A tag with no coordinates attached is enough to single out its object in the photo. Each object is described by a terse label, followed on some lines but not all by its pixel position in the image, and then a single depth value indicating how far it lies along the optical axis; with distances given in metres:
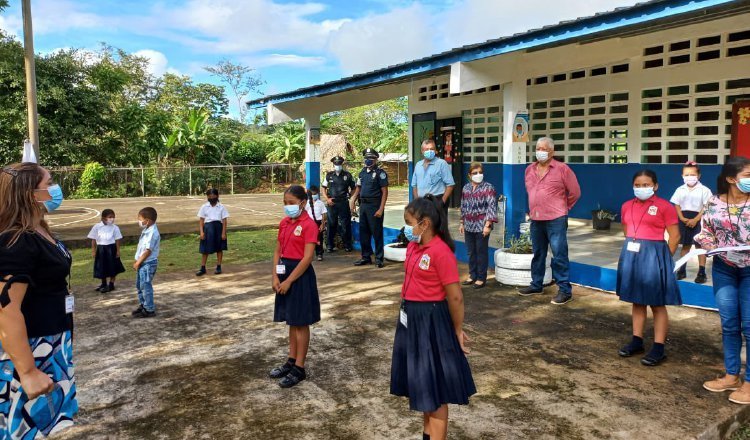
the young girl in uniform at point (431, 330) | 3.00
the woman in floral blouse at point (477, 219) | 6.94
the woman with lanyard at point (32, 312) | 2.27
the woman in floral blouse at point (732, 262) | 3.69
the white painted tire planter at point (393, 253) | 9.11
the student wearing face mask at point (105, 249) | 7.49
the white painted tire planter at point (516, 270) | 7.07
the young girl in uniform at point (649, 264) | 4.43
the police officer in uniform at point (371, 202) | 8.59
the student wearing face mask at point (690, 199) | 6.45
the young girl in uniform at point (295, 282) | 4.20
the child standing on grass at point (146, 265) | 6.21
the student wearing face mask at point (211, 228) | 8.41
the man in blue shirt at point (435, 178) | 7.63
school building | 6.86
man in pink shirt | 6.20
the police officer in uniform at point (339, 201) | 9.94
